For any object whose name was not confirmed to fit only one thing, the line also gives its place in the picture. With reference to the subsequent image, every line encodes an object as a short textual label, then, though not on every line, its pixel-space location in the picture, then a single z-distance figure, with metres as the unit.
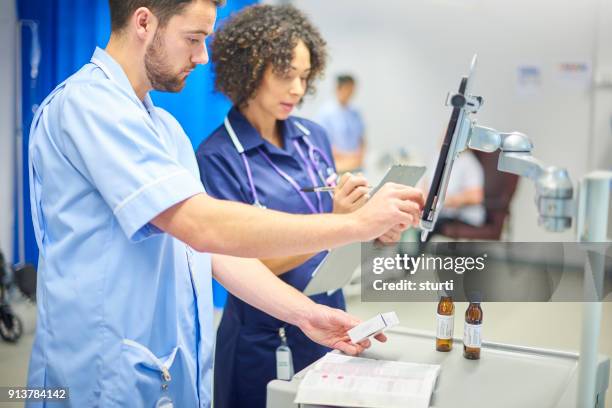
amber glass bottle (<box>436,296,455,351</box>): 1.54
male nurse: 1.20
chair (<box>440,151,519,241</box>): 5.42
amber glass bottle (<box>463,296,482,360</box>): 1.48
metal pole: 1.04
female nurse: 1.86
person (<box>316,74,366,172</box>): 6.22
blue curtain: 3.05
